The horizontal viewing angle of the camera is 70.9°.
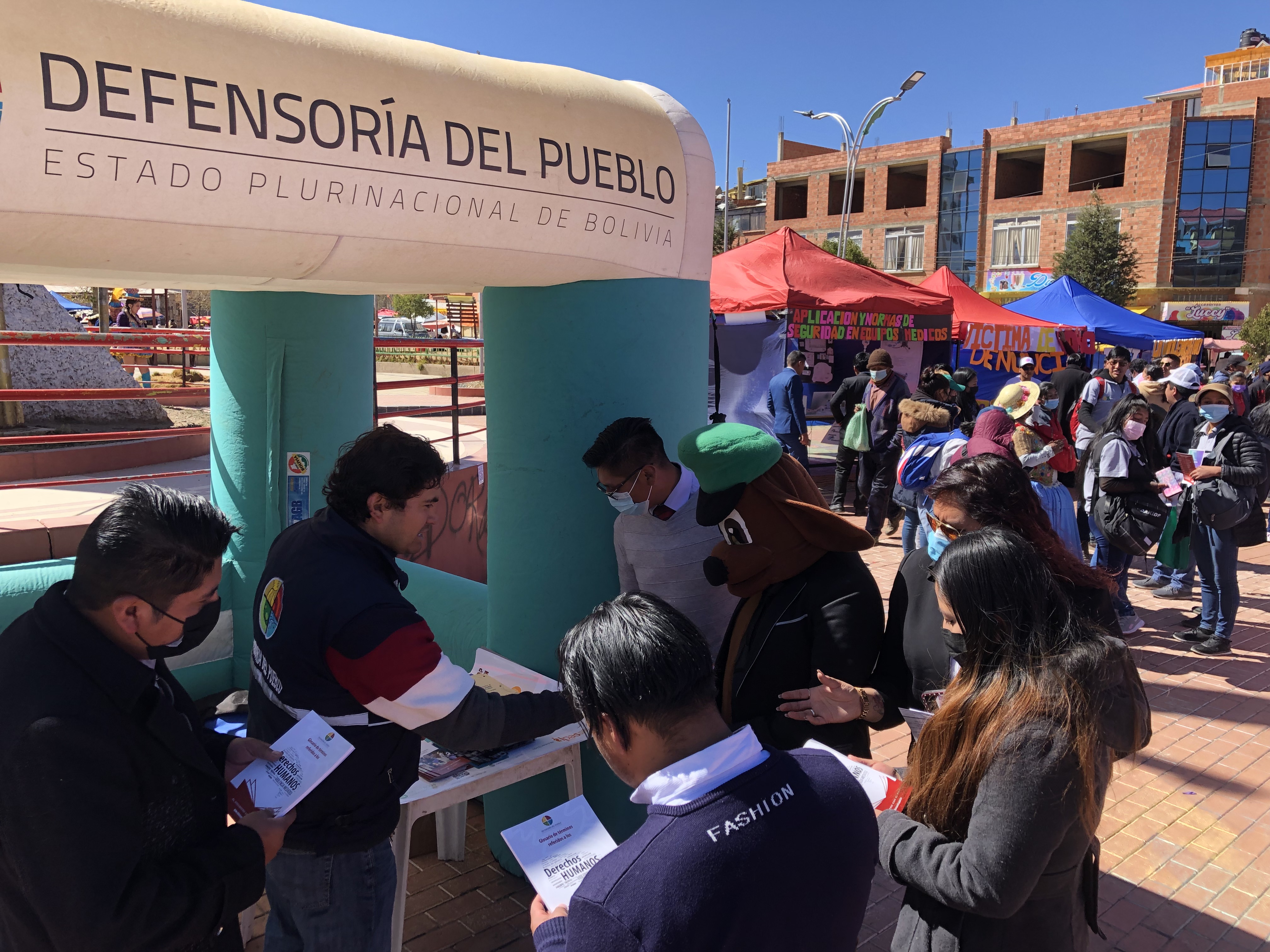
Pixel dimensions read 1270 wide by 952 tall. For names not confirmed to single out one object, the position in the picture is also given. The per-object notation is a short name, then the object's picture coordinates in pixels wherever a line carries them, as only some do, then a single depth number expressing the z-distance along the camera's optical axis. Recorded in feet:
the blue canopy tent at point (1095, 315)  49.47
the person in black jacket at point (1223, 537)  18.16
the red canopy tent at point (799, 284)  33.88
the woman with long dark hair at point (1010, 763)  4.97
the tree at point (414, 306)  146.00
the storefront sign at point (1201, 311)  123.03
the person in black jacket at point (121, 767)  4.56
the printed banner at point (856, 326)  33.76
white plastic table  7.80
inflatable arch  6.16
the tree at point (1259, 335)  90.33
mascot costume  7.32
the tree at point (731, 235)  170.30
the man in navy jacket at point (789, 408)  32.30
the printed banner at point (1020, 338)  42.96
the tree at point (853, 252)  124.98
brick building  124.47
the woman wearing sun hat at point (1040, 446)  15.48
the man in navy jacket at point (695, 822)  3.71
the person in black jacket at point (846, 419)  32.40
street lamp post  63.26
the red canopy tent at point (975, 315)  42.88
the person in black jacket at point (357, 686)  6.25
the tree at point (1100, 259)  112.98
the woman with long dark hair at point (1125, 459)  18.44
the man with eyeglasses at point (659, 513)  9.08
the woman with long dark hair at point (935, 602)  7.07
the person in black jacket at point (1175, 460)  20.49
